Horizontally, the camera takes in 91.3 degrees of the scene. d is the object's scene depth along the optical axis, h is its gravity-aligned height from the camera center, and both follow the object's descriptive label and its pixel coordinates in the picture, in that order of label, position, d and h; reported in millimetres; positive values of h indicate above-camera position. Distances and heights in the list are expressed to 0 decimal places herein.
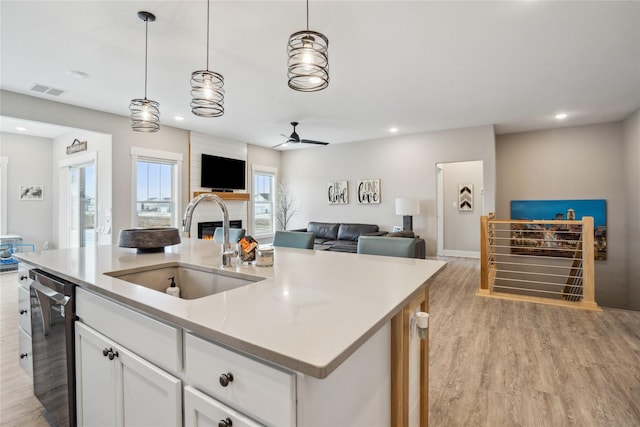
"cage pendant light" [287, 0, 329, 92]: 1682 +861
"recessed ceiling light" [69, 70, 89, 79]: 3475 +1598
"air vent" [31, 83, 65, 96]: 3869 +1608
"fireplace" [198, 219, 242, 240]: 6367 -282
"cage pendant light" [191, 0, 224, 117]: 2076 +859
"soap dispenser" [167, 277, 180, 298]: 1657 -407
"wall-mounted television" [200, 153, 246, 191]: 6406 +896
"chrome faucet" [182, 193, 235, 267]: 1613 -43
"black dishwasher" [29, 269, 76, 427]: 1511 -678
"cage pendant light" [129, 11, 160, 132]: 2512 +869
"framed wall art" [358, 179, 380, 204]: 7031 +511
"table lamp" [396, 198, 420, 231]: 6145 +138
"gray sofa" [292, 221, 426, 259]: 6170 -438
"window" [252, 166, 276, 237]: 7812 +359
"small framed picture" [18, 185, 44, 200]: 6535 +507
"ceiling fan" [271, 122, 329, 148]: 5477 +1315
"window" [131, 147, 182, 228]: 5359 +502
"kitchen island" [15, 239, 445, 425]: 752 -308
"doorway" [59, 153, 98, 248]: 5609 +281
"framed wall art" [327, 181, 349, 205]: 7457 +516
